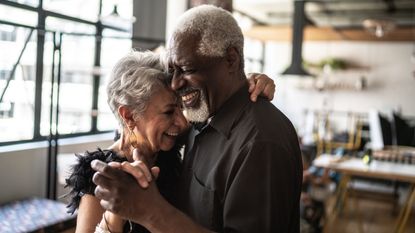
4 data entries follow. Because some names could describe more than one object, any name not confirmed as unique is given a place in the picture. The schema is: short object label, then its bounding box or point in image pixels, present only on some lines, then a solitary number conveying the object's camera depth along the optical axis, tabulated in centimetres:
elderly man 102
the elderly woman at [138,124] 129
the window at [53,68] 366
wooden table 389
